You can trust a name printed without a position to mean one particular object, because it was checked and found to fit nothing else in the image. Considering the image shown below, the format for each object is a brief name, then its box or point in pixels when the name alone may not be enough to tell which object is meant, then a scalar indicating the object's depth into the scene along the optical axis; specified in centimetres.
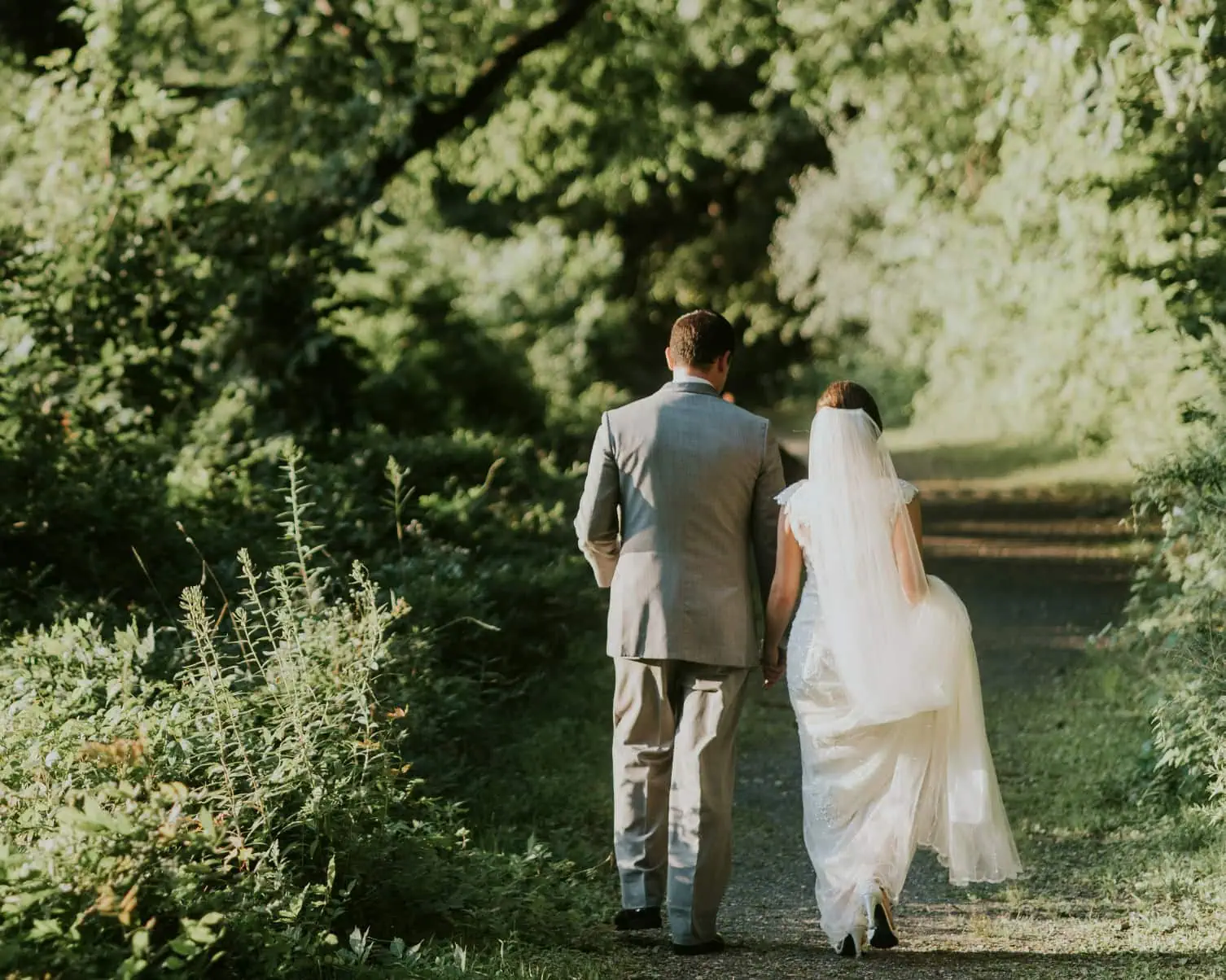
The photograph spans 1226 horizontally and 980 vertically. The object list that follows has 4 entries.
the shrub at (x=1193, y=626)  1284
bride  1136
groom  1127
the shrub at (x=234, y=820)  828
